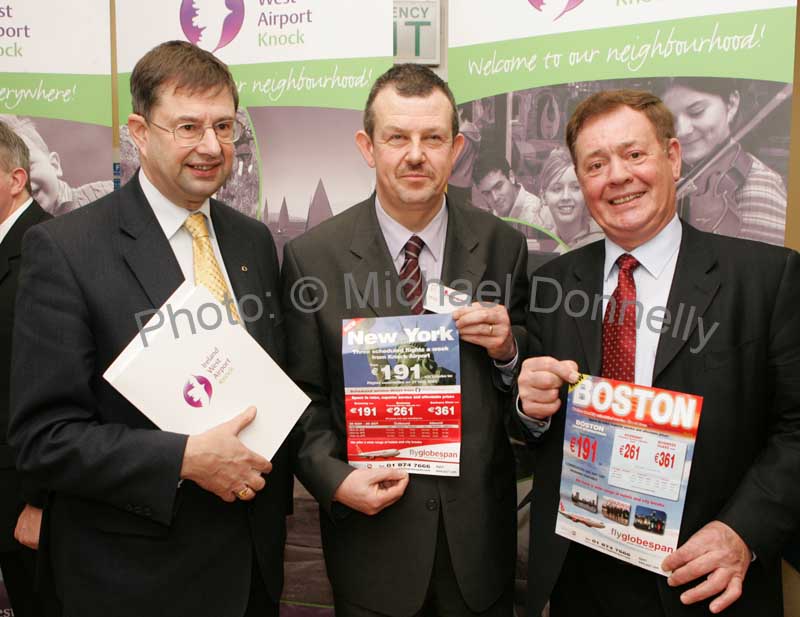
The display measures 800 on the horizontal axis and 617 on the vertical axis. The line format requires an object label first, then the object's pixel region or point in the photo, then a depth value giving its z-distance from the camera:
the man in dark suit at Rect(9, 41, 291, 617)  1.89
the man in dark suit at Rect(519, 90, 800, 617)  1.92
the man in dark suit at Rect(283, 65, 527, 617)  2.19
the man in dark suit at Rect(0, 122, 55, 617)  2.96
